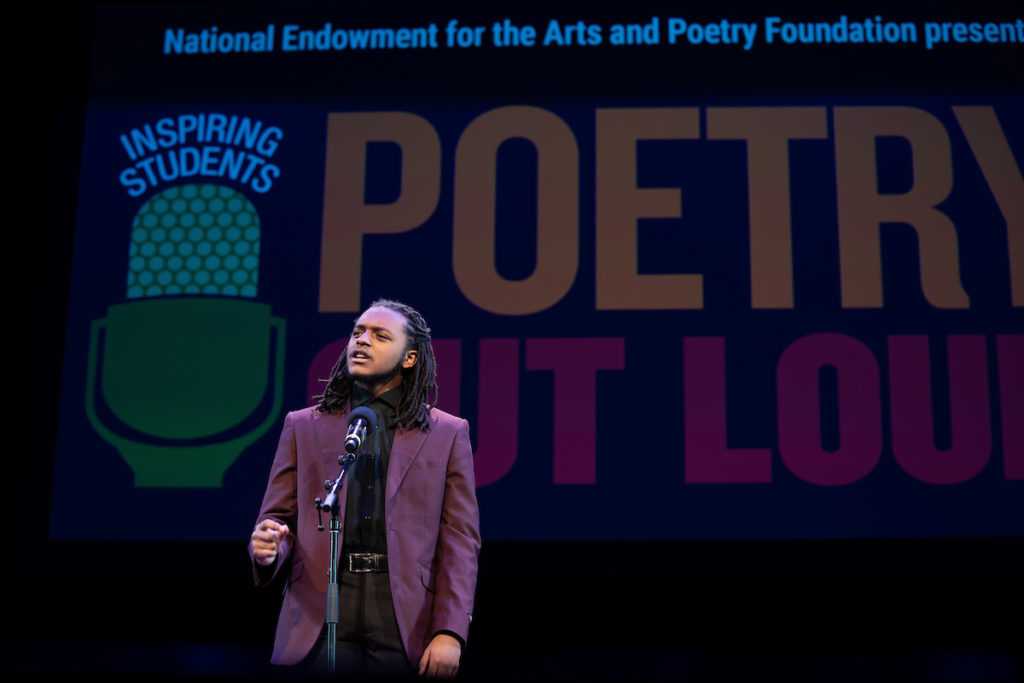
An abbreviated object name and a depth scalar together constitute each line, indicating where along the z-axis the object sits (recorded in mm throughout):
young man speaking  2475
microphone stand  2328
